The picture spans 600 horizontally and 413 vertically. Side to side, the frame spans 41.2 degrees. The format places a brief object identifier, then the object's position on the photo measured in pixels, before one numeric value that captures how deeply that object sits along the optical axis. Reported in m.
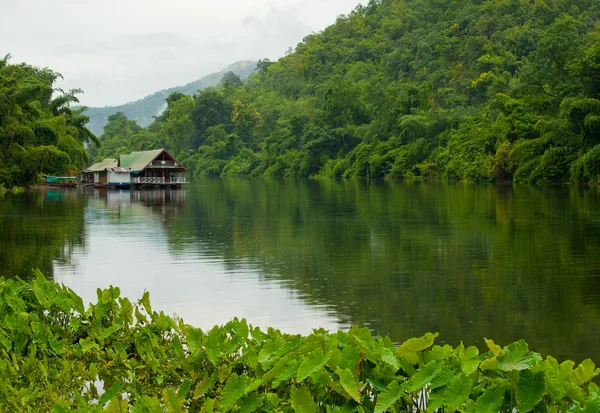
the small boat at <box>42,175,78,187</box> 55.91
